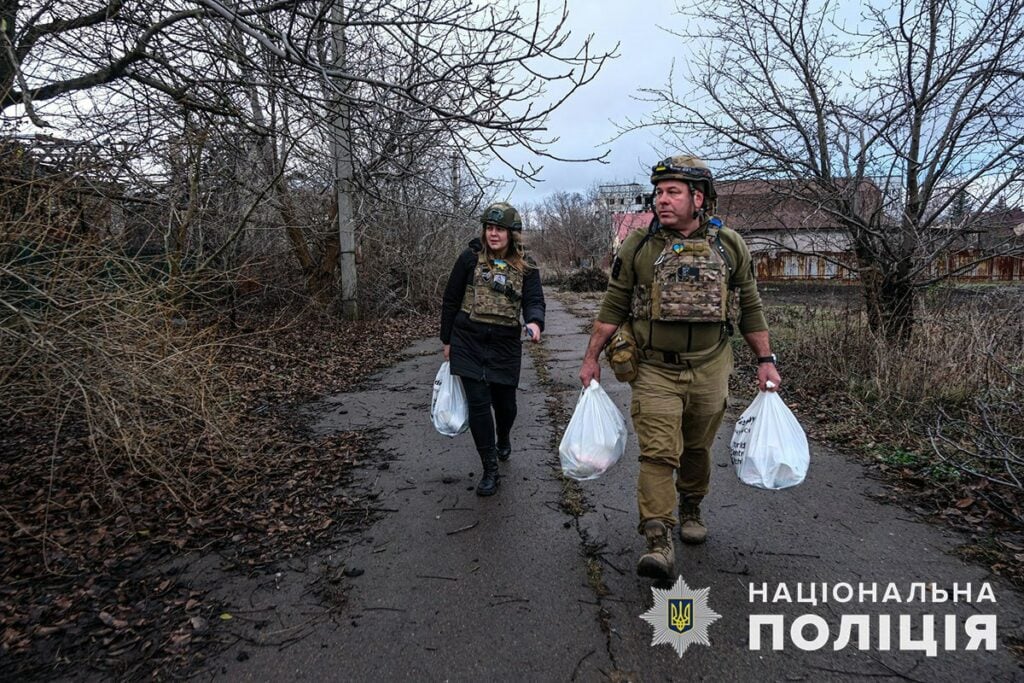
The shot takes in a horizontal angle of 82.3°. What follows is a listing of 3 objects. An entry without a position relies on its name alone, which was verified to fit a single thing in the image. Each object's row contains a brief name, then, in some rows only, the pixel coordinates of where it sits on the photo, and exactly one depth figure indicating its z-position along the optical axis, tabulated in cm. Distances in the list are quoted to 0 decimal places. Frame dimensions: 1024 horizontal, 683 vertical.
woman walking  407
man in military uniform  293
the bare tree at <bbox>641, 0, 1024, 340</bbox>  588
